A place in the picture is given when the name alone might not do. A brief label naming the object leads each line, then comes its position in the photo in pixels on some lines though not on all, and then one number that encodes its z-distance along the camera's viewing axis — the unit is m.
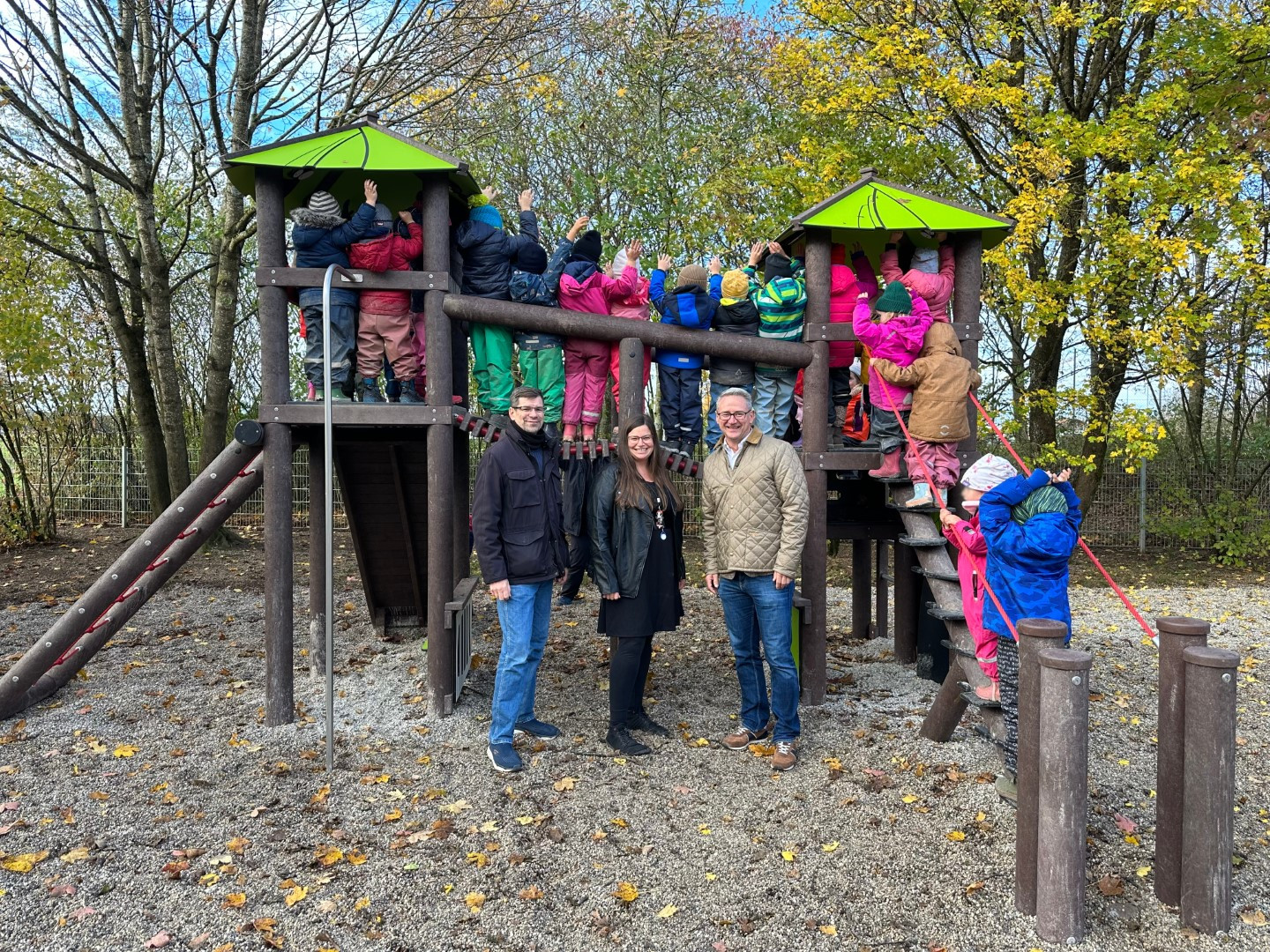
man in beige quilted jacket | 4.78
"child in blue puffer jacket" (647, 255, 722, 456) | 6.02
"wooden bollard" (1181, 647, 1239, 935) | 3.15
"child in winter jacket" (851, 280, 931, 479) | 5.70
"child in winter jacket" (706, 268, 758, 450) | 6.14
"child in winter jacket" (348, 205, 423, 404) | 5.48
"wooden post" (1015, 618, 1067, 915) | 3.26
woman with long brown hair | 4.82
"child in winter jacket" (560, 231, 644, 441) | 6.02
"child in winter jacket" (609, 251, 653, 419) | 6.06
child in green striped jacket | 6.13
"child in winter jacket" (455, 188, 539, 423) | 5.84
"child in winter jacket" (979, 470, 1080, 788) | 4.01
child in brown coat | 5.66
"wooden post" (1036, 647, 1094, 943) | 3.12
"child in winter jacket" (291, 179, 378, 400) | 5.34
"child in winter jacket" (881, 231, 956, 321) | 6.08
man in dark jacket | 4.70
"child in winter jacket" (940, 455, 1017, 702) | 4.39
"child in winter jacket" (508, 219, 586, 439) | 5.91
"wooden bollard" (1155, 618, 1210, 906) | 3.27
